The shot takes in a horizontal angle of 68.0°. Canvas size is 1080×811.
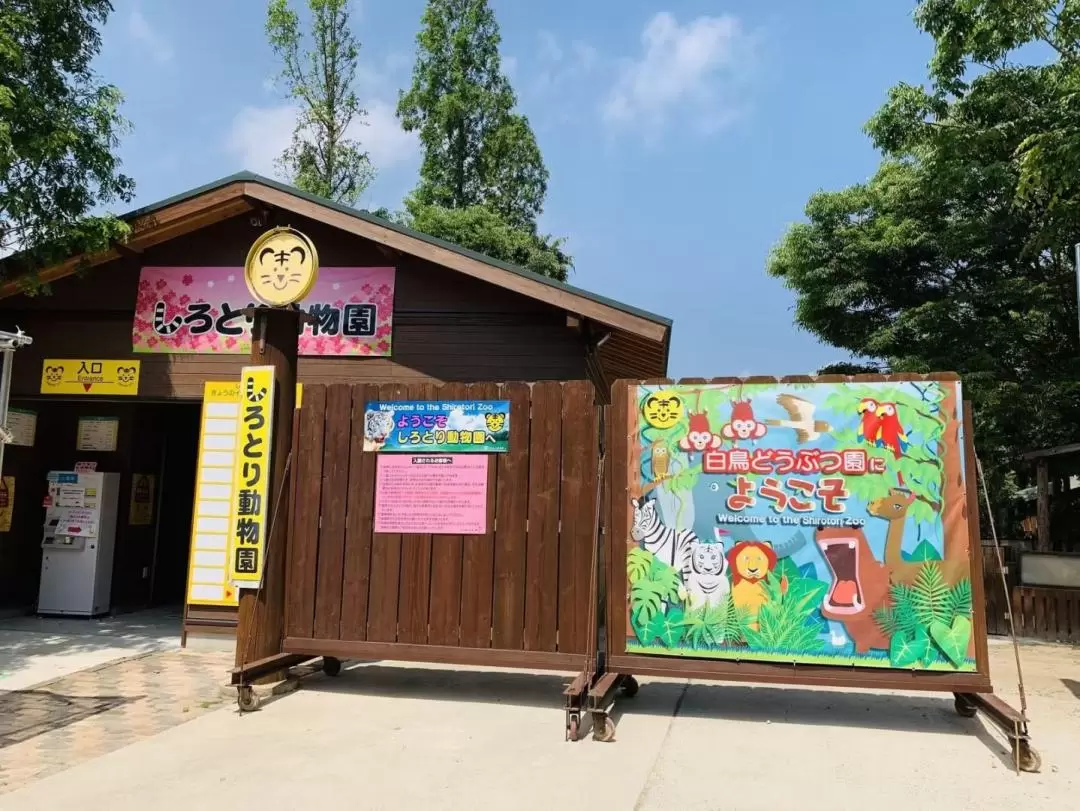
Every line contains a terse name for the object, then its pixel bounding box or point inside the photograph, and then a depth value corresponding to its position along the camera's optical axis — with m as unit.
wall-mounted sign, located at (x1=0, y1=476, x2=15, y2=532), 9.88
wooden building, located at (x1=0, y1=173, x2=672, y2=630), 8.18
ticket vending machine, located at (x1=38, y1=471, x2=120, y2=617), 9.68
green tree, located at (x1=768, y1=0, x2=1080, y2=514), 11.12
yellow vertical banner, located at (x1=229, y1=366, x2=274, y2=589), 6.02
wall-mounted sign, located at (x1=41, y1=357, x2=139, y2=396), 8.77
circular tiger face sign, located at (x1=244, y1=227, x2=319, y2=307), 6.34
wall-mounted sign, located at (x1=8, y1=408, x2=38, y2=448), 9.75
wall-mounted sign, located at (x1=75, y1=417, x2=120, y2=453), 10.47
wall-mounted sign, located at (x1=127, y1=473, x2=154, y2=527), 10.75
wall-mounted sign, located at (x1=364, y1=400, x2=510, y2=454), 5.97
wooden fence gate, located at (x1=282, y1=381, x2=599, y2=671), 5.70
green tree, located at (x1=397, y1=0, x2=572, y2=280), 26.75
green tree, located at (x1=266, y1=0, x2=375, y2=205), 20.86
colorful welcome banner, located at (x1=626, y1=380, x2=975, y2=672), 5.13
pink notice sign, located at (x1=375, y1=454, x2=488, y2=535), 5.95
